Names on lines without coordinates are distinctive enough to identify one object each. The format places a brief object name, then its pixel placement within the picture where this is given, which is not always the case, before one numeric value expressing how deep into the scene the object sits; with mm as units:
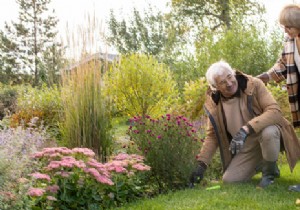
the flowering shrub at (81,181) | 4777
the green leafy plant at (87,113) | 6965
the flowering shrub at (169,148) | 5777
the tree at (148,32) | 29375
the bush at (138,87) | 10844
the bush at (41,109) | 10680
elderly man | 5391
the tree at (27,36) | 37406
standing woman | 5020
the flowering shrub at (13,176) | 3916
